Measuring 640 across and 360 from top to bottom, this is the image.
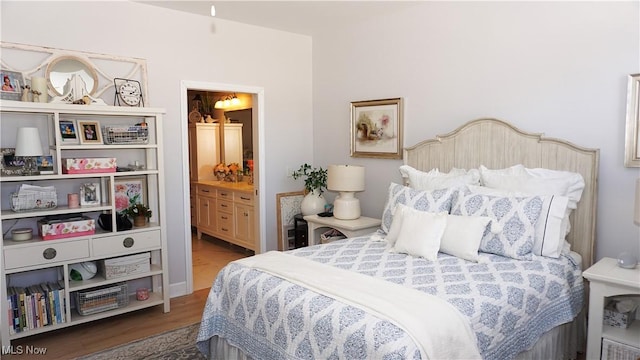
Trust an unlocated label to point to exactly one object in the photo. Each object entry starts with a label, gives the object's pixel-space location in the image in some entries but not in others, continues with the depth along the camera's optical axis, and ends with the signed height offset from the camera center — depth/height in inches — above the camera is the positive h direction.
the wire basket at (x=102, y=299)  132.0 -44.9
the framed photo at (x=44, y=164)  124.6 -4.1
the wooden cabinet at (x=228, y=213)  211.0 -32.5
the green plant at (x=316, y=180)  181.8 -13.1
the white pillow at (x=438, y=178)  129.8 -9.2
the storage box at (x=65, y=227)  125.6 -22.2
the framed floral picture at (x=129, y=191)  147.8 -14.0
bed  75.6 -27.3
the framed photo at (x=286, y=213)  191.0 -27.7
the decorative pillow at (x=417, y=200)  121.2 -14.5
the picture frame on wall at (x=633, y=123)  107.7 +5.6
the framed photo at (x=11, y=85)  122.0 +17.7
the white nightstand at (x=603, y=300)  96.3 -33.6
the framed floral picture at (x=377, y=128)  163.9 +7.2
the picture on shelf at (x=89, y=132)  132.0 +5.0
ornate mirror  132.9 +22.9
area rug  117.1 -53.6
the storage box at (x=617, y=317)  102.8 -39.2
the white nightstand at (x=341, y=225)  157.6 -27.7
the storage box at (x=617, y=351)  96.3 -44.2
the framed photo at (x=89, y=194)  135.9 -13.7
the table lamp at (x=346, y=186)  161.3 -14.0
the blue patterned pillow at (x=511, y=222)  106.3 -18.0
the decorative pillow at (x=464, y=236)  106.6 -21.3
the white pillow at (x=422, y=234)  108.7 -21.4
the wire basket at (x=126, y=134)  136.3 +4.5
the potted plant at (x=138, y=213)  143.3 -20.5
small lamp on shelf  120.2 +0.9
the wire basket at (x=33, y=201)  121.9 -14.1
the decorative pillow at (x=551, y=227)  107.7 -19.2
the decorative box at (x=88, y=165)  128.4 -4.8
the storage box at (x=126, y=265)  135.8 -35.8
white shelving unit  120.3 -20.3
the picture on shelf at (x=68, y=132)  128.0 +4.9
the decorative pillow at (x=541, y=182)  114.0 -9.1
